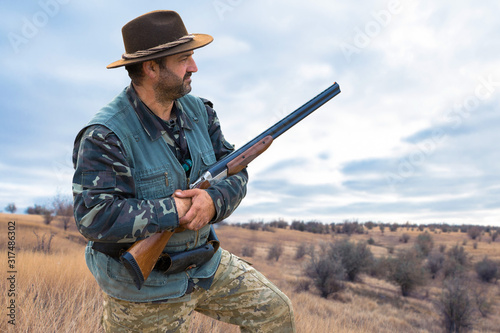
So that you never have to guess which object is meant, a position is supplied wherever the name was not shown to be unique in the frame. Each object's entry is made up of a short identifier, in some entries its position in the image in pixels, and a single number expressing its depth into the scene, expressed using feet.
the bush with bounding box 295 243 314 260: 93.35
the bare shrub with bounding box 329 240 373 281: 74.79
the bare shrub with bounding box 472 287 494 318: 57.98
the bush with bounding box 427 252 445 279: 87.21
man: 8.38
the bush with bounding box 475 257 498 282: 83.27
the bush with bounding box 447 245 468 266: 95.38
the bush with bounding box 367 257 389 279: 77.88
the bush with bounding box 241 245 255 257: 88.01
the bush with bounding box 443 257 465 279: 82.94
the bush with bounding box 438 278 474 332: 52.65
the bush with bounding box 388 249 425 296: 69.87
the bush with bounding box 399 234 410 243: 139.54
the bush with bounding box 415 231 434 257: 107.51
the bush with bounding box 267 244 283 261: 88.58
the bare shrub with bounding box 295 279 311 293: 61.46
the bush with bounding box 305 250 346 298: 62.39
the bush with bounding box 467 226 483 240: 153.48
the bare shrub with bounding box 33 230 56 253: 36.41
